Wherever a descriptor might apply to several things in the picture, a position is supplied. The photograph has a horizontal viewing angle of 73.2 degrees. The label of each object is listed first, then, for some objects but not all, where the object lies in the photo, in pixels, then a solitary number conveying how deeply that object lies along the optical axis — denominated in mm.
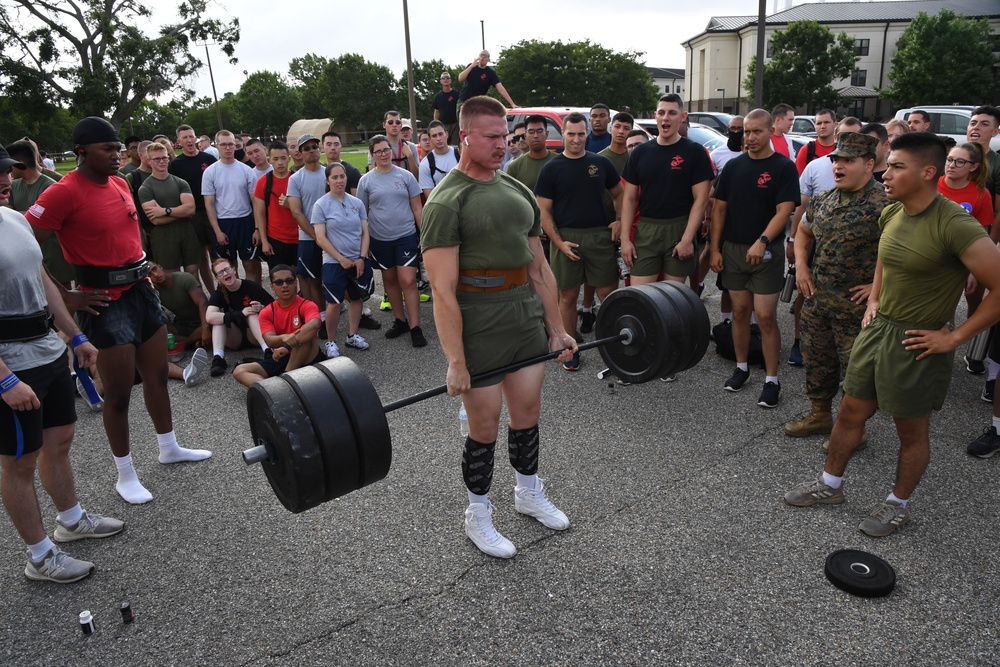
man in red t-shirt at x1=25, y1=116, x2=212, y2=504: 3547
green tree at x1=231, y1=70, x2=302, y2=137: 85312
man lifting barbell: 2822
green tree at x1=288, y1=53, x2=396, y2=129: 87938
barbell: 2367
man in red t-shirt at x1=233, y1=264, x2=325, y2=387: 5441
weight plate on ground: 2787
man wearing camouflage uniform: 3848
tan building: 59562
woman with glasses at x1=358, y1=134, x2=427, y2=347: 6586
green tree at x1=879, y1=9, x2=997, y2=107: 44531
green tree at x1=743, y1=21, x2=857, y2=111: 49938
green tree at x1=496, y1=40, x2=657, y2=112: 56438
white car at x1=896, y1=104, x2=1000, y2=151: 16266
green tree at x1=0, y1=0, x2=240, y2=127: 29922
